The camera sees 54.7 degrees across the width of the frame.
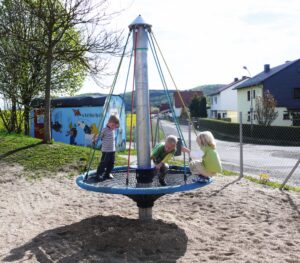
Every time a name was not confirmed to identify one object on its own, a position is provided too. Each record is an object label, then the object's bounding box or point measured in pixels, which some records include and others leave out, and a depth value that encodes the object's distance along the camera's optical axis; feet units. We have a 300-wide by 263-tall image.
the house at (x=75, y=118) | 39.98
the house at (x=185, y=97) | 181.06
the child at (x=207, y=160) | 12.29
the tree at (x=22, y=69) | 36.49
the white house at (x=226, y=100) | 141.59
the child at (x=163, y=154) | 12.66
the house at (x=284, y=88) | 94.75
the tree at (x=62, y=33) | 29.62
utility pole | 95.31
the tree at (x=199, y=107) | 147.68
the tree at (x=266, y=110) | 80.12
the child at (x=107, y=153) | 14.03
